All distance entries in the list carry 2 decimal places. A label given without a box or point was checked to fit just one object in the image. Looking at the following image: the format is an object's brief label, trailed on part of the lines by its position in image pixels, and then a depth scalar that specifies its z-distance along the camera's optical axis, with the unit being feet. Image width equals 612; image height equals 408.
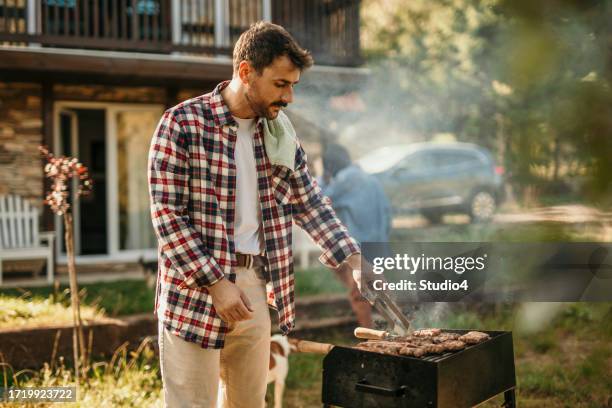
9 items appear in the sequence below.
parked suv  35.89
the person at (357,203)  20.31
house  29.17
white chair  27.48
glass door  33.01
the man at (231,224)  7.47
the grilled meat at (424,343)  8.66
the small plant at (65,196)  14.30
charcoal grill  8.29
